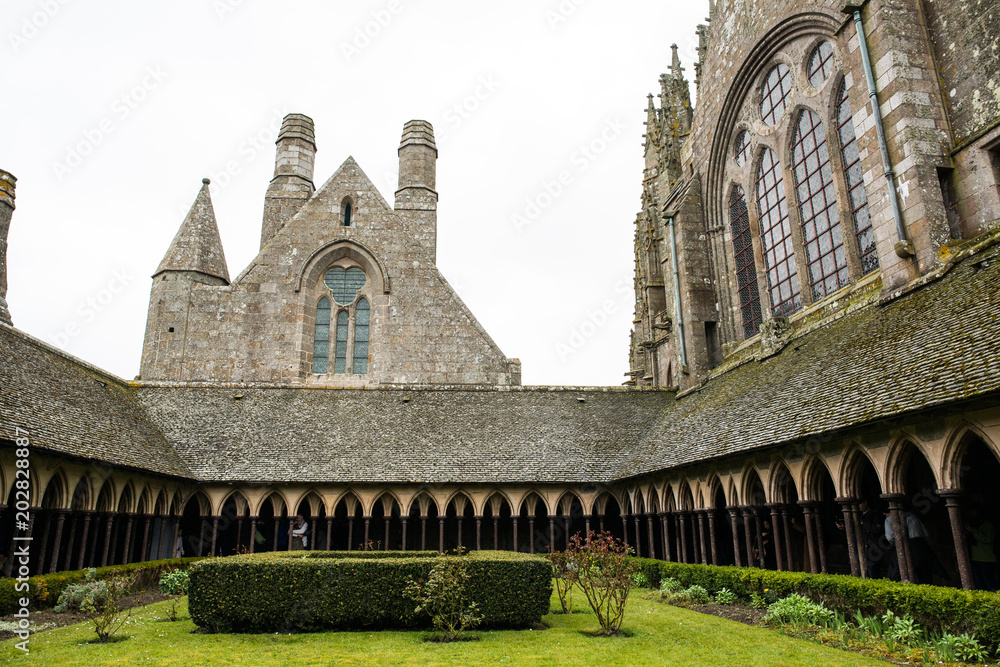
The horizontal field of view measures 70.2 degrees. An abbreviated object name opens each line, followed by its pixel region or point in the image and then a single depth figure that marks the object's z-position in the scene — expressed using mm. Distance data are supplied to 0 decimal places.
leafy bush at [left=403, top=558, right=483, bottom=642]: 10656
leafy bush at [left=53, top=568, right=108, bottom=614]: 13227
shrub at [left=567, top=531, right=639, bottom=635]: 10734
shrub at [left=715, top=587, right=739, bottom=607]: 13719
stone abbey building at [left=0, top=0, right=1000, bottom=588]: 12938
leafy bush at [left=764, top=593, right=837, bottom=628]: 10750
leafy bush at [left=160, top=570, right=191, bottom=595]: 15895
